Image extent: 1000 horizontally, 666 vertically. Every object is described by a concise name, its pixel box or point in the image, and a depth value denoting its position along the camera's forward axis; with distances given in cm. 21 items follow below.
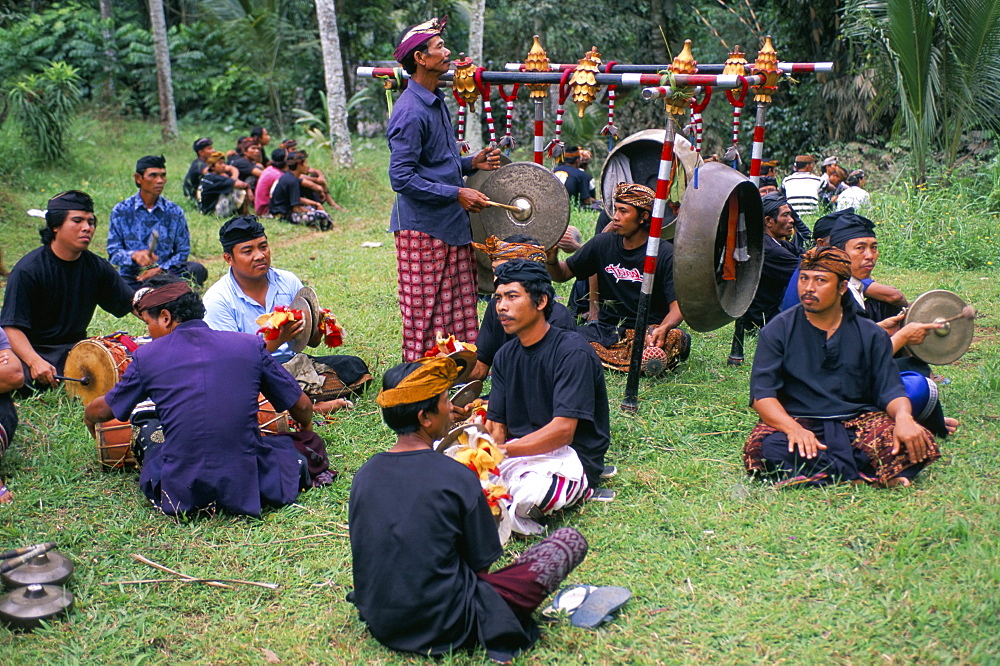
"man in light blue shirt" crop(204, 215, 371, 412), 522
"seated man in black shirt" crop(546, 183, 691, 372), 607
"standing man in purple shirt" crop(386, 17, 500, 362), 545
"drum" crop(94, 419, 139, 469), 488
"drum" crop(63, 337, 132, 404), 512
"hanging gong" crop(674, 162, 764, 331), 523
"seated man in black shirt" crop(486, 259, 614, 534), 420
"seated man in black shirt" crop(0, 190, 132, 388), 550
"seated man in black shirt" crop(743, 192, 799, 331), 681
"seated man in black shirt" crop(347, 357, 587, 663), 306
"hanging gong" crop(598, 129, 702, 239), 709
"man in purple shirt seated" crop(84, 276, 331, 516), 422
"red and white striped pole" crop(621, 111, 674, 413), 522
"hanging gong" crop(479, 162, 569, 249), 613
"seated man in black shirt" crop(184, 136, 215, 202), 1320
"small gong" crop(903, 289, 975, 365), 519
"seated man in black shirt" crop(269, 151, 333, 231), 1298
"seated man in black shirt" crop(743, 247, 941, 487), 446
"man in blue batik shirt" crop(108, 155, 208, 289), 744
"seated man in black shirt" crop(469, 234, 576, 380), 499
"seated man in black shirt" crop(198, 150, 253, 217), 1273
